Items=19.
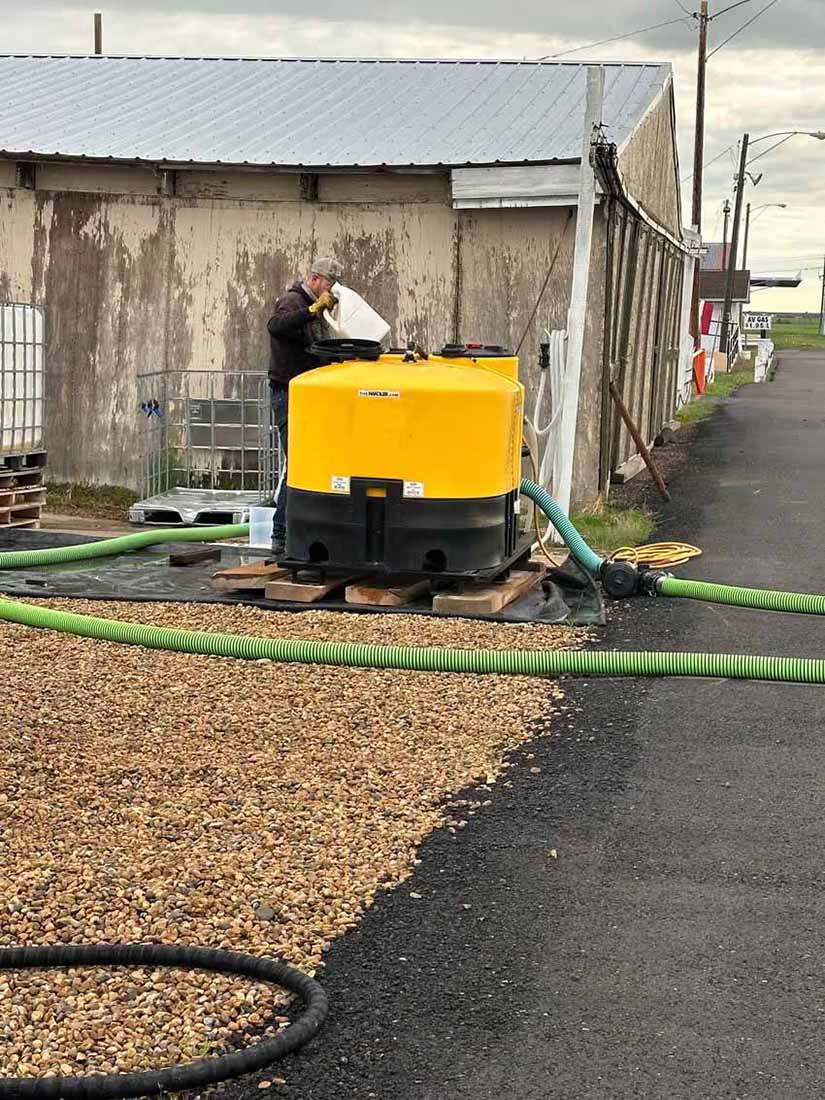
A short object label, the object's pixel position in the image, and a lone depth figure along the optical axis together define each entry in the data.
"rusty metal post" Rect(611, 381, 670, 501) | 12.92
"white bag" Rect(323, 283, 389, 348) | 9.84
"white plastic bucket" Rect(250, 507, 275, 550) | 10.56
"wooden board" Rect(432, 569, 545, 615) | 8.43
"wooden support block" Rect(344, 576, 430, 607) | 8.55
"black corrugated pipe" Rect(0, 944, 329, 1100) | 3.12
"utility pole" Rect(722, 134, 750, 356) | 51.31
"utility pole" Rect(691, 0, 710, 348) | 38.38
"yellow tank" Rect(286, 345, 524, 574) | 8.32
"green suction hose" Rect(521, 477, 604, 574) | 9.35
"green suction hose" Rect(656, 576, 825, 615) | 8.56
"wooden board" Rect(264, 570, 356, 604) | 8.61
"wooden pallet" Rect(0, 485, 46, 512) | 11.41
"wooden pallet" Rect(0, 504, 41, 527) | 11.56
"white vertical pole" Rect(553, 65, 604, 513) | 10.78
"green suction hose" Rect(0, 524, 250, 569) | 9.58
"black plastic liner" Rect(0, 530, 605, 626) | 8.50
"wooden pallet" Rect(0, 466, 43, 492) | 11.41
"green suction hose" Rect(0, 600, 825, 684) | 7.06
